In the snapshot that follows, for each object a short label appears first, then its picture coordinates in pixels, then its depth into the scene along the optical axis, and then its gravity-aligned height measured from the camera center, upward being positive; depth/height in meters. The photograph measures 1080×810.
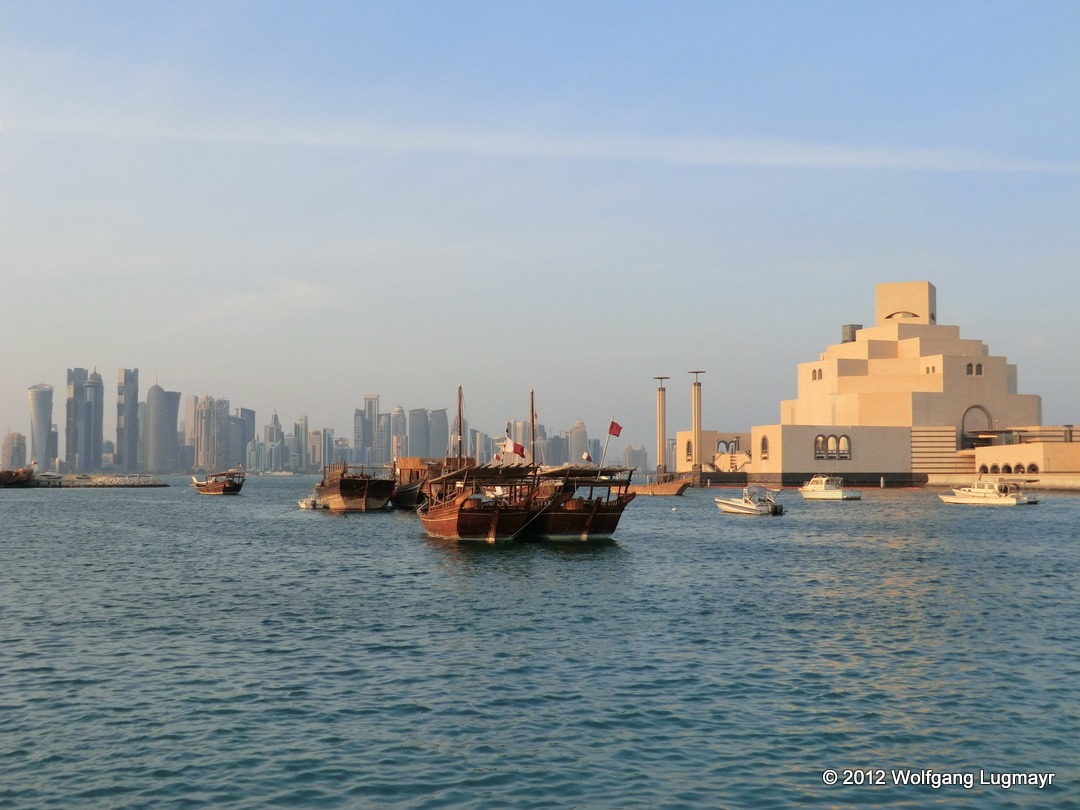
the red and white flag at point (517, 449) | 60.71 -0.42
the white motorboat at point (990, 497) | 110.31 -6.92
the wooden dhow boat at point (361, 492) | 103.50 -5.25
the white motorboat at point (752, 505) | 93.12 -6.59
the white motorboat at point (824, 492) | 129.36 -7.30
